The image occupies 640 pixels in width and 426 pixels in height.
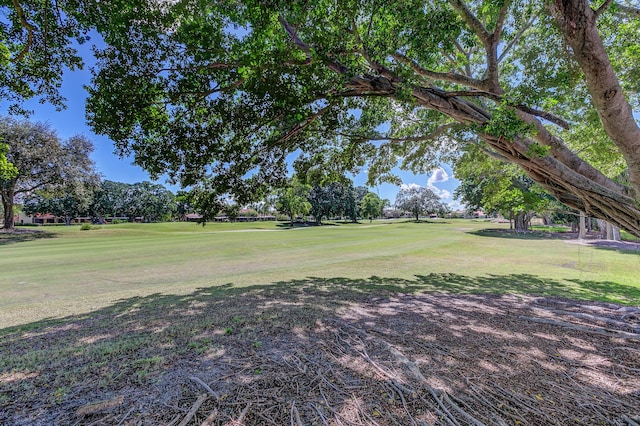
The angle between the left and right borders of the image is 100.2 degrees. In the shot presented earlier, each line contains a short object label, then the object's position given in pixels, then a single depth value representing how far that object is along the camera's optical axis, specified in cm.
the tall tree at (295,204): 5203
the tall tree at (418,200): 8938
